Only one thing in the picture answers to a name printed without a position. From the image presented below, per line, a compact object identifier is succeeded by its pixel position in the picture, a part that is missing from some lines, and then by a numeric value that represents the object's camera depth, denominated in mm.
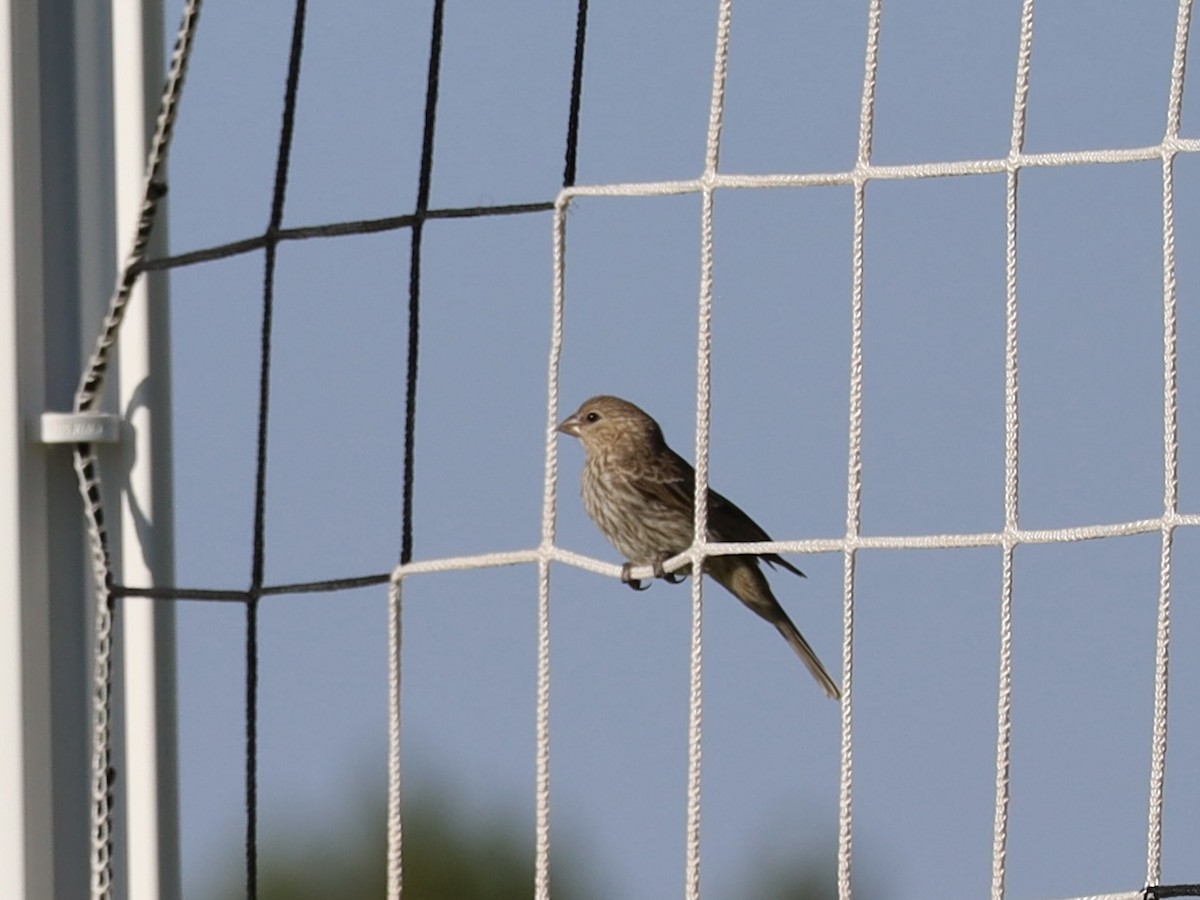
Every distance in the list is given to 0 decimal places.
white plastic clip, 6590
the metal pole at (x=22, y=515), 6531
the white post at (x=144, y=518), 6746
